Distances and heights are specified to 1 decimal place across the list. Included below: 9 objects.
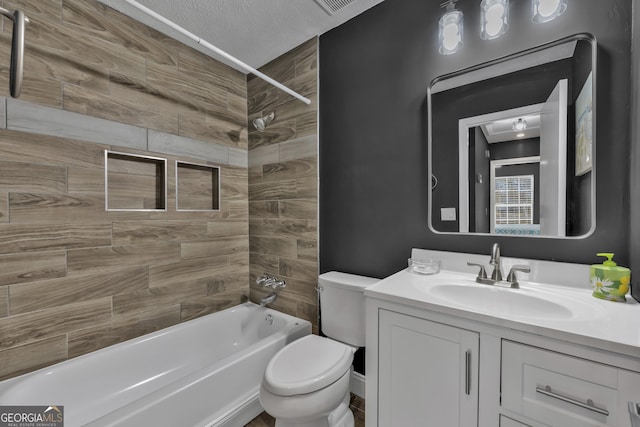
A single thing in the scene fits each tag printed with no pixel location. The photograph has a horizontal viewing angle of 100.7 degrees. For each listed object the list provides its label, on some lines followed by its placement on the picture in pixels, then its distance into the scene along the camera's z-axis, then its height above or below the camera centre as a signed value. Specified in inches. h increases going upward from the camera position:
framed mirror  43.5 +12.1
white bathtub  47.8 -36.4
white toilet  44.8 -29.9
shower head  81.8 +27.5
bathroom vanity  27.4 -17.5
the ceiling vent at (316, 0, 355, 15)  62.9 +49.4
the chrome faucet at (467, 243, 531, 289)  44.8 -11.1
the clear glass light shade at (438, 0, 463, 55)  53.4 +36.6
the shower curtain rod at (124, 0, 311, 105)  43.4 +32.0
